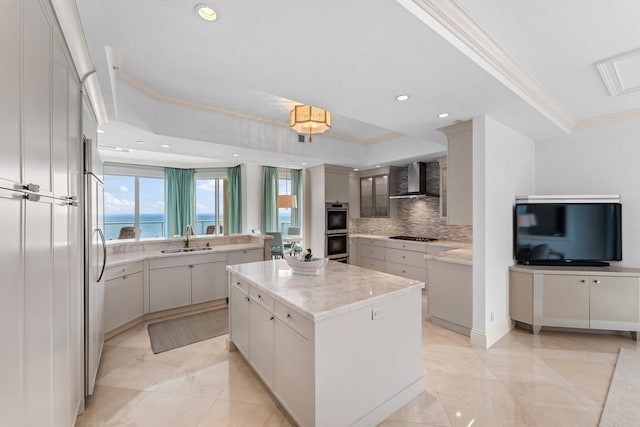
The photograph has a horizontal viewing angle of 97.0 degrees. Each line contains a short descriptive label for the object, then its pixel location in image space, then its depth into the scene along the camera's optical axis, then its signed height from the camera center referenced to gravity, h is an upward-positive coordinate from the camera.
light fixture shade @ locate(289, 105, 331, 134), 3.36 +1.14
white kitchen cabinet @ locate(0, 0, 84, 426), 0.87 -0.03
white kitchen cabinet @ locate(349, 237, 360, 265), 6.26 -0.85
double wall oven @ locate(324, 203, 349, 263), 5.89 -0.40
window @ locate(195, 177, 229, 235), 8.01 +0.36
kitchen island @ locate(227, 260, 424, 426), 1.64 -0.86
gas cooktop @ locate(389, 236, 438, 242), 5.20 -0.50
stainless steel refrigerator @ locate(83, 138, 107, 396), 2.02 -0.37
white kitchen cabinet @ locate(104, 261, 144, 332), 3.08 -0.94
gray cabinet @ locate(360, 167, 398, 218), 5.89 +0.41
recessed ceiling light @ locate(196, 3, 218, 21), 1.39 +1.02
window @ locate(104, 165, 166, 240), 7.59 +0.64
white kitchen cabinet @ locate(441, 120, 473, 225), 3.10 +0.44
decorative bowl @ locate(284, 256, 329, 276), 2.44 -0.46
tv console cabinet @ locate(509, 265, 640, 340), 3.04 -0.96
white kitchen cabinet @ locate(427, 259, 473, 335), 3.17 -0.98
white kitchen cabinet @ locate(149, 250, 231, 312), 3.65 -0.92
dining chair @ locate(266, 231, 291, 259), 6.30 -0.74
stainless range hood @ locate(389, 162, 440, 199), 5.32 +0.60
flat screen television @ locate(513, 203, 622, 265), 3.29 -0.25
